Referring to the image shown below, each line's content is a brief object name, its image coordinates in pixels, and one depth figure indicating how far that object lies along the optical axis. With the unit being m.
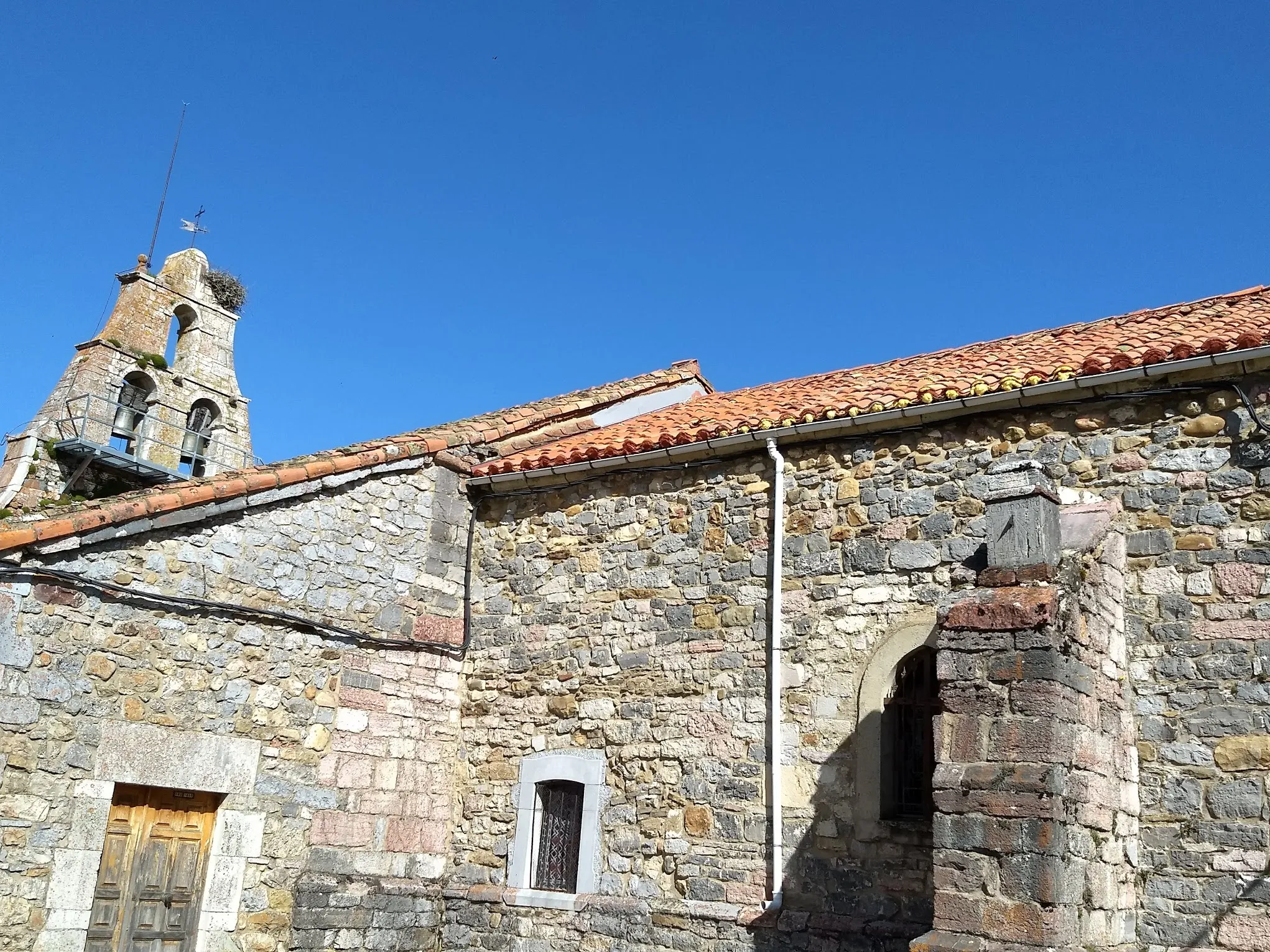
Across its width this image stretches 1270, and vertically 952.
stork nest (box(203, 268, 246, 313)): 24.44
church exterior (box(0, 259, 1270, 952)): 6.55
